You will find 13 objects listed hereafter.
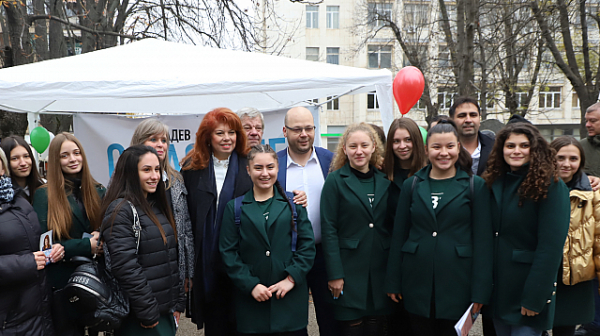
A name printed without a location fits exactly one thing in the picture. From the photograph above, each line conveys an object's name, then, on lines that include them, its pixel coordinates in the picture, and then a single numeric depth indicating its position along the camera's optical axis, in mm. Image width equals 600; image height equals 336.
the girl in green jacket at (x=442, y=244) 2645
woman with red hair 3107
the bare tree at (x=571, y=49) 9398
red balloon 5320
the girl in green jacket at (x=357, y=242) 2910
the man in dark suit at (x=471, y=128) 3637
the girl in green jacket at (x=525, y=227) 2463
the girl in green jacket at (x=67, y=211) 2982
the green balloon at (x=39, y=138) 7227
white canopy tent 3842
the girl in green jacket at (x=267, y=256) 2826
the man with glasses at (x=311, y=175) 3209
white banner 5645
